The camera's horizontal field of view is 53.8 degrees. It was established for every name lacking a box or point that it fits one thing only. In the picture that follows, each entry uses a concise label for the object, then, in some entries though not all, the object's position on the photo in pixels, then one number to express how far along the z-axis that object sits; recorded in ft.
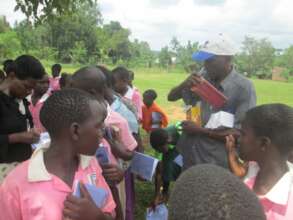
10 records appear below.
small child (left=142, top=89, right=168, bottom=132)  16.99
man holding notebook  7.17
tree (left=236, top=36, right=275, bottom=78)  141.13
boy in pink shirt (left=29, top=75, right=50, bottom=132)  12.72
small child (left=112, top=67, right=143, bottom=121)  11.26
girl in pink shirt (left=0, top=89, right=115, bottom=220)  3.77
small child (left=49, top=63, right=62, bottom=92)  24.46
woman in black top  6.46
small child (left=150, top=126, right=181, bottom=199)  10.88
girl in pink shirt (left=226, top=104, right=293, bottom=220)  4.31
